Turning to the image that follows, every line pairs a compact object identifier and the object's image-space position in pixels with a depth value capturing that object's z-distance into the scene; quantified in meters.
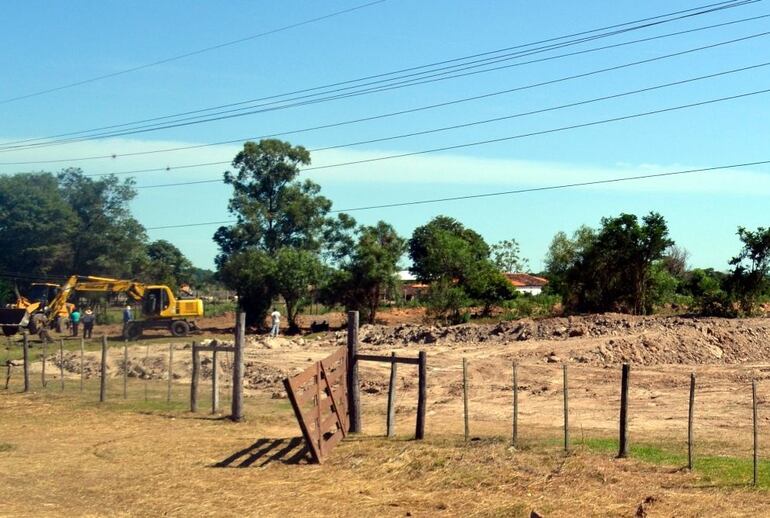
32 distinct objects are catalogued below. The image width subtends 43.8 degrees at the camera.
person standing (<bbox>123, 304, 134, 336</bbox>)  51.31
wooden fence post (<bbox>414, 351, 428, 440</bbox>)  17.43
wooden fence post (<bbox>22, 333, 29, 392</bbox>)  27.27
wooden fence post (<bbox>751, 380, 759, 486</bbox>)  12.73
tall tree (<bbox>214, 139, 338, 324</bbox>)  65.31
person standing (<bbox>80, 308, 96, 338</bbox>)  50.12
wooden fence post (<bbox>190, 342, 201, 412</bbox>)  22.27
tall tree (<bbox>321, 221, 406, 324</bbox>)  55.66
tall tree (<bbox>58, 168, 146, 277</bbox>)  82.69
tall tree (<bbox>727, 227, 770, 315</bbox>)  44.16
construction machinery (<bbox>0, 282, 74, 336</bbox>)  51.22
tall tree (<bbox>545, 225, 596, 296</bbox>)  49.50
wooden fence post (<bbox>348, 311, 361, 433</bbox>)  18.41
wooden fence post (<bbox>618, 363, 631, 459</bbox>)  14.80
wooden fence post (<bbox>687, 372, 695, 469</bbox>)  13.77
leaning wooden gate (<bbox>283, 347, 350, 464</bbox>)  15.66
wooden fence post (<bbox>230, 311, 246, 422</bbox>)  20.88
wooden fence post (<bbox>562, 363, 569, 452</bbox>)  15.31
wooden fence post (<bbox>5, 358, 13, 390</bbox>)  27.75
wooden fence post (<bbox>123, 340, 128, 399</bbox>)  24.99
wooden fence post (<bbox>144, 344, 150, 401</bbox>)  31.50
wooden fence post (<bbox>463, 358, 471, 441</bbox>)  16.75
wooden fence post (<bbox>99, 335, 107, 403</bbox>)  24.55
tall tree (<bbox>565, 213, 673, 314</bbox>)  45.19
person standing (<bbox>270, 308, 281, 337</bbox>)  48.62
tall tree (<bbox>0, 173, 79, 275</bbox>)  81.06
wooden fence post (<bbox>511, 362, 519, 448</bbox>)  16.11
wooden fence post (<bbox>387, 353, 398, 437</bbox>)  18.00
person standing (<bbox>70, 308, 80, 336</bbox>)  52.81
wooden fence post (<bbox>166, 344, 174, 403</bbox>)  24.02
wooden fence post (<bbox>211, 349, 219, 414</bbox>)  21.91
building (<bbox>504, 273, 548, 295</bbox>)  99.06
